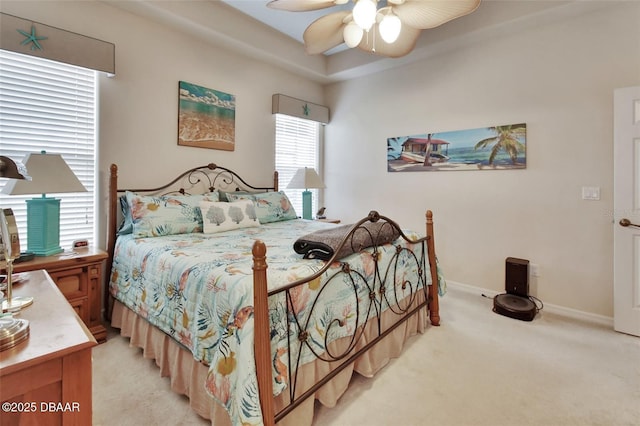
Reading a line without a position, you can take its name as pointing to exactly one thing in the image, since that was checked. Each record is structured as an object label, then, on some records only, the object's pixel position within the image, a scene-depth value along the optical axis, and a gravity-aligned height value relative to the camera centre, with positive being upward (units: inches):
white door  93.9 +1.6
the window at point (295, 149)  165.3 +36.9
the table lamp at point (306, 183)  151.9 +15.2
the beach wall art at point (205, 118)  122.5 +40.7
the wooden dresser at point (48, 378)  29.6 -17.3
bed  47.9 -18.8
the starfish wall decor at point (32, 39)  85.3 +49.4
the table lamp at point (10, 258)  32.2 -6.6
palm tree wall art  119.3 +28.4
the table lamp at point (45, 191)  77.9 +4.9
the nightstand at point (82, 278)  79.3 -18.7
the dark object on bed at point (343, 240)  65.7 -6.4
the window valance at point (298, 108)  154.4 +57.1
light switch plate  104.0 +7.7
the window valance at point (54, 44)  83.5 +50.0
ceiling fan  70.0 +52.1
